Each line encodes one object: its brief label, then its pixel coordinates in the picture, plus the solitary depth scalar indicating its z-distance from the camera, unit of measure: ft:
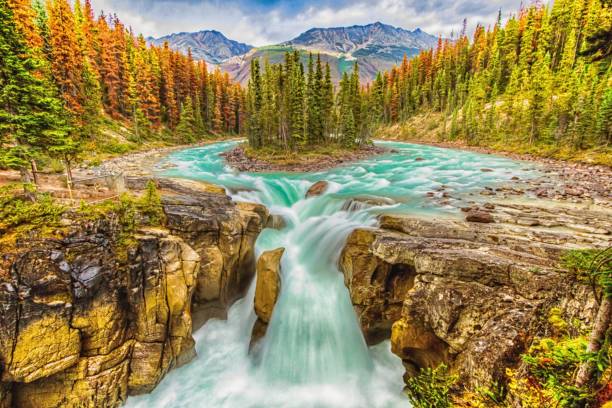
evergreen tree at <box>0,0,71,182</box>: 38.29
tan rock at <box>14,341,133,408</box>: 29.71
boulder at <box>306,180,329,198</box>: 79.25
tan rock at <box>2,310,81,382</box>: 27.53
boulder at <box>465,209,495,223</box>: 44.08
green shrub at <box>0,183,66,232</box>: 30.04
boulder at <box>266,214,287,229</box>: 61.82
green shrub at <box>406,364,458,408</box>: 16.71
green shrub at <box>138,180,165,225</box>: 39.29
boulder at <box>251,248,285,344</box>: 42.19
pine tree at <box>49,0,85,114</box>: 118.93
